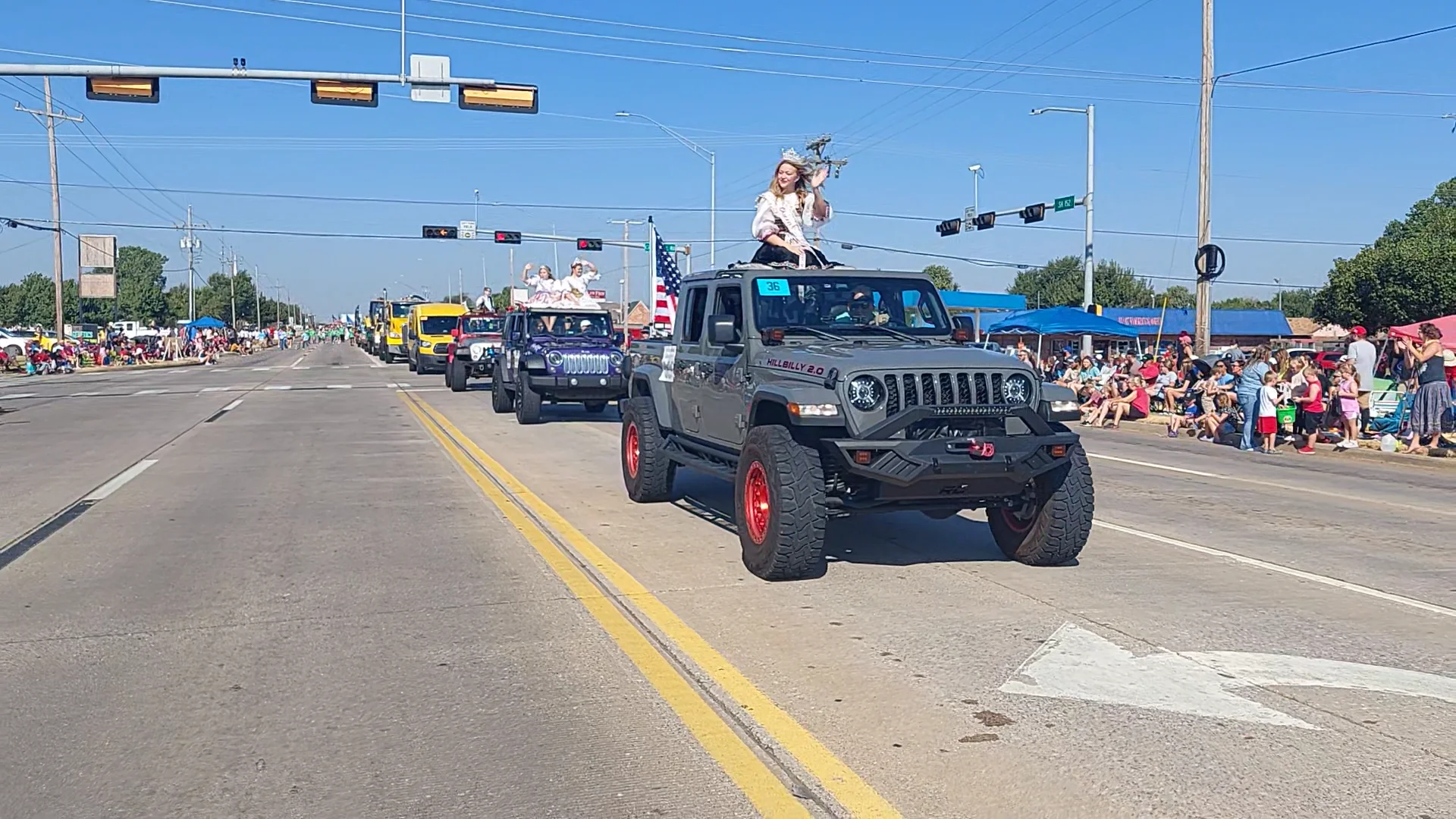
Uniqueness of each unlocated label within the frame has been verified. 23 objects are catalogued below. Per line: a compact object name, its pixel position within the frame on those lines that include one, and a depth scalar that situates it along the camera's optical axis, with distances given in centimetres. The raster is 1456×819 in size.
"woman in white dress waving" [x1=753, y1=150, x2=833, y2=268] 1030
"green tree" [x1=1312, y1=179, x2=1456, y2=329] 5428
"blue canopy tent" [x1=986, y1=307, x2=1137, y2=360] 2706
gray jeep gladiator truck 720
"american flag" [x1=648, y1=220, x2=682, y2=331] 2592
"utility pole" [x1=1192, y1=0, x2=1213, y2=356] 2497
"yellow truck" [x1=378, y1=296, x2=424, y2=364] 5622
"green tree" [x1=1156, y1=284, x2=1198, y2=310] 11216
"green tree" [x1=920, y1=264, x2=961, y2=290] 12219
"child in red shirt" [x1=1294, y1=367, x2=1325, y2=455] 1758
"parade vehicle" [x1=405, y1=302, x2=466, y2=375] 4169
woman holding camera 1574
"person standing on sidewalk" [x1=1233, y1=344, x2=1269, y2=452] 1769
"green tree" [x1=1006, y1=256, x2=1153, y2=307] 9894
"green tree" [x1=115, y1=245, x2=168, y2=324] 13018
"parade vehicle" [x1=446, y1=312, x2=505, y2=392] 2978
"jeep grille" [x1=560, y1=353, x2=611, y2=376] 1989
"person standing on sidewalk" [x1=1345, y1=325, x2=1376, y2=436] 1783
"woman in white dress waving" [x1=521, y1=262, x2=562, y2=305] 2255
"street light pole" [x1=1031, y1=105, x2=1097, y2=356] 3409
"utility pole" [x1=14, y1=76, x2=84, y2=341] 5097
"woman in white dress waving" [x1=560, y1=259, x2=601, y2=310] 2266
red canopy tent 1912
